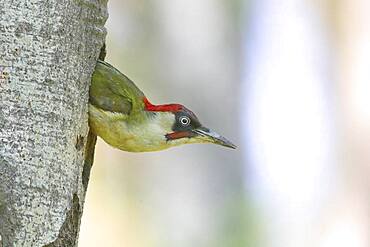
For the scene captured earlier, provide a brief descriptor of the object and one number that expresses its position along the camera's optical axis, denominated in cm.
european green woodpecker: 503
